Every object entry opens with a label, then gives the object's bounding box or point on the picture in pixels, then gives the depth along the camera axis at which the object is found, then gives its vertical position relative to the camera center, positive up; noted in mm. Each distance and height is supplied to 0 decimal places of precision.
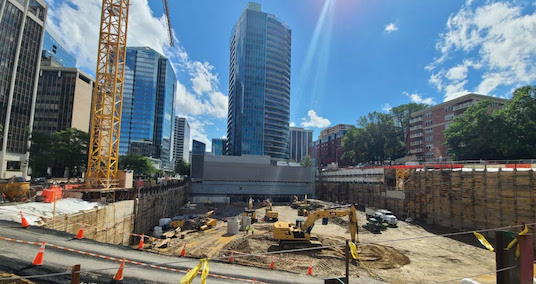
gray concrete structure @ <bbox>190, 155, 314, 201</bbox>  68312 -3950
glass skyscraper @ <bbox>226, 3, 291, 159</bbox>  130125 +43949
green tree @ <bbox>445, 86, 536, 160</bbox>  43906 +8565
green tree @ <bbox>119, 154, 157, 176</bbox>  69250 -103
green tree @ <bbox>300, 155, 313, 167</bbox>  145650 +4045
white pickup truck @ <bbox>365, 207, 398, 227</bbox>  32562 -6257
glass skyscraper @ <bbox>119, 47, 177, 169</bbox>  135875 +36184
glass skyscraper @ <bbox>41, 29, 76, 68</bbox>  98875 +48032
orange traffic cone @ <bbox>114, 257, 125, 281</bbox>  9406 -4330
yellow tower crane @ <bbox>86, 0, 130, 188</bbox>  33000 +10513
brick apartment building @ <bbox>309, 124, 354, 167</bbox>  147375 +15519
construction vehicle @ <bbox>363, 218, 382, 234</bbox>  30569 -6998
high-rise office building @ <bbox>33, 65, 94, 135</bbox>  85812 +21417
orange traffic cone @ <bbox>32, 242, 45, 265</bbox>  9317 -3732
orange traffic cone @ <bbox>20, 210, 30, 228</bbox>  12742 -3314
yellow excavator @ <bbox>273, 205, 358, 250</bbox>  21656 -5801
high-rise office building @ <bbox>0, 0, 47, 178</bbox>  54719 +19998
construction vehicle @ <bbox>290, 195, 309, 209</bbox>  52697 -7790
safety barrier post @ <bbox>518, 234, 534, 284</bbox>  5730 -1973
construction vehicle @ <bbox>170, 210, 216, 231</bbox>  30609 -7439
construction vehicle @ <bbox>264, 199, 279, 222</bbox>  37000 -7321
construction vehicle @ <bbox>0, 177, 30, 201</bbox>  19172 -2499
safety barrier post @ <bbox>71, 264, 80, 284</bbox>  5493 -2603
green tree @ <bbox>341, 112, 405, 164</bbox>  81125 +10765
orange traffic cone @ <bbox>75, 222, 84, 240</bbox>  12536 -3822
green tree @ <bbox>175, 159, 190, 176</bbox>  111925 -1660
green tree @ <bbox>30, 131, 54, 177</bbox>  51031 +1833
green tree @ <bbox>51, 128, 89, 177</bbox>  50906 +2751
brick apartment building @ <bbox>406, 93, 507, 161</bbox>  72000 +15877
